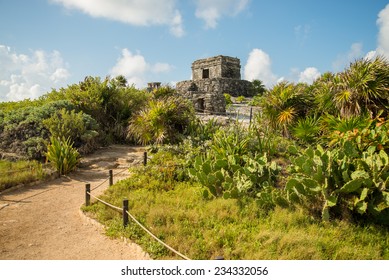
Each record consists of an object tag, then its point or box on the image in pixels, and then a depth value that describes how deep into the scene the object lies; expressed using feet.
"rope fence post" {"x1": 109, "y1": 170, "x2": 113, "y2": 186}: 24.54
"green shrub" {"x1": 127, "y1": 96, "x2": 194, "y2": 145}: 37.35
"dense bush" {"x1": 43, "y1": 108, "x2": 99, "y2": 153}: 34.76
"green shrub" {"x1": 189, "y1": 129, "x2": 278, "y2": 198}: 20.54
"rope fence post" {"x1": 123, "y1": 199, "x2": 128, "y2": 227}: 17.01
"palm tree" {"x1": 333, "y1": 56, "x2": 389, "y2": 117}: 30.71
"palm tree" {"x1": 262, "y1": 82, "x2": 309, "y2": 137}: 36.81
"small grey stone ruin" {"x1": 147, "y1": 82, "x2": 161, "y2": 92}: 93.42
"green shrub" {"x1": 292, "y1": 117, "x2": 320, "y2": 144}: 32.24
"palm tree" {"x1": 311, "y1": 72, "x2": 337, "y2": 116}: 34.22
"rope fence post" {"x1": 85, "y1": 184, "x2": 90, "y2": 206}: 20.98
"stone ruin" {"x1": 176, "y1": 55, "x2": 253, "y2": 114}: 87.71
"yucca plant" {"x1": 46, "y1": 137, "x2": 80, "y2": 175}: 29.25
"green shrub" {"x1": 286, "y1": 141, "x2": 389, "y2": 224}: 17.57
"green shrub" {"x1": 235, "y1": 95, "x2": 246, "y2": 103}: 82.23
